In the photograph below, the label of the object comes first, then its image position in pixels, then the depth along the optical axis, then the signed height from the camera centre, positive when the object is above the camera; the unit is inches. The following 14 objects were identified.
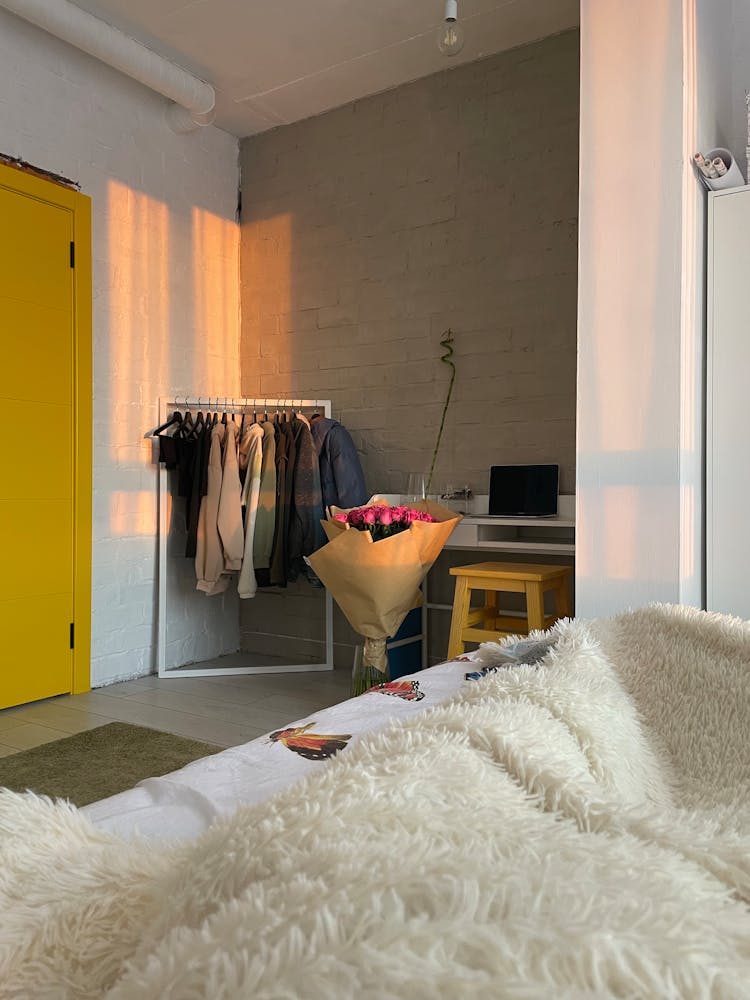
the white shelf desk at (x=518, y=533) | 132.0 -6.5
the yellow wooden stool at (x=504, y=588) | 120.8 -14.5
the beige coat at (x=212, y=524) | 157.2 -5.5
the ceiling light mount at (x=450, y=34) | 94.0 +56.4
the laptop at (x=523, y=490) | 140.6 +1.4
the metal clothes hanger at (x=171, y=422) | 160.8 +15.4
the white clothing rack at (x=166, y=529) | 161.2 -7.7
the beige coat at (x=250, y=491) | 156.8 +1.1
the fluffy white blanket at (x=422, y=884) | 13.0 -7.8
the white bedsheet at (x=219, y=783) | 33.3 -13.7
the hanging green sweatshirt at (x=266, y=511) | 157.4 -2.9
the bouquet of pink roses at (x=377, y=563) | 115.5 -10.0
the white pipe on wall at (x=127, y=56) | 127.6 +79.0
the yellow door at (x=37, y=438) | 135.2 +10.4
